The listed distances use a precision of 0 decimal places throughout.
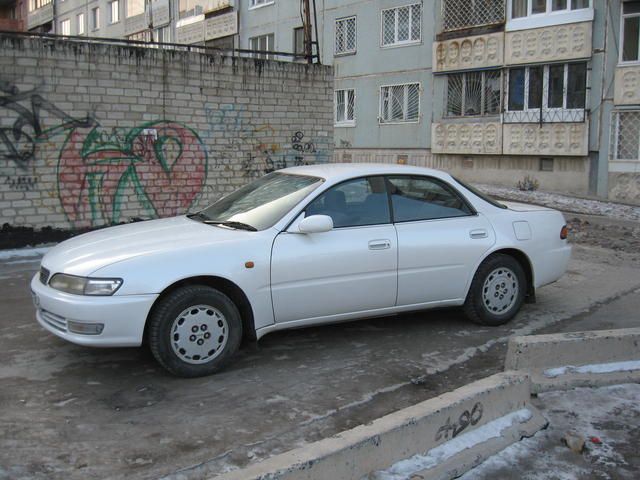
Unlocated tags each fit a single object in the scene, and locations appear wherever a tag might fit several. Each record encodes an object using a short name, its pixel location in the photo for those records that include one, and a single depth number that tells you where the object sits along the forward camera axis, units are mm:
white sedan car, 4680
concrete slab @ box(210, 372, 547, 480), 3188
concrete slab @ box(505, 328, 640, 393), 4730
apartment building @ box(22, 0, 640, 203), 17953
